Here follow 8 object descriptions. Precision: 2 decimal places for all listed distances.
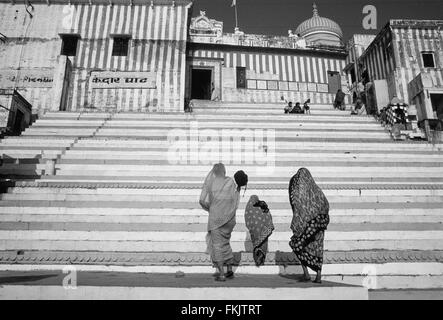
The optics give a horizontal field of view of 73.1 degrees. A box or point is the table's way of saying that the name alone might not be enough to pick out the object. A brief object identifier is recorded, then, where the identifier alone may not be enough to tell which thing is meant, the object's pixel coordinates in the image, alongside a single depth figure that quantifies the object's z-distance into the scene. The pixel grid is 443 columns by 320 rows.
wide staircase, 4.34
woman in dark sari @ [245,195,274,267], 4.31
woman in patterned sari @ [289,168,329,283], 3.74
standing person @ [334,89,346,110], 14.22
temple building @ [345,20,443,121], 13.27
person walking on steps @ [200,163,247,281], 3.79
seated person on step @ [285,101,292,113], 12.52
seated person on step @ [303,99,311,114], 12.77
